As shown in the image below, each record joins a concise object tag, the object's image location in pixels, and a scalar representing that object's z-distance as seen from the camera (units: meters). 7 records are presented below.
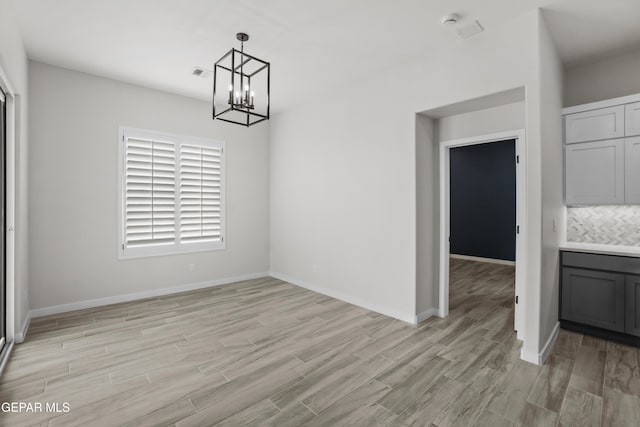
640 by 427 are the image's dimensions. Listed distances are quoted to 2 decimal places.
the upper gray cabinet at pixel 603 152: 3.14
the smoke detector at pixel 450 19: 2.82
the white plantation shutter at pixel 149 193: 4.50
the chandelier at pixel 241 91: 2.92
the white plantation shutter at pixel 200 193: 4.98
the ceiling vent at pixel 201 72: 3.98
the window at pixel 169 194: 4.49
